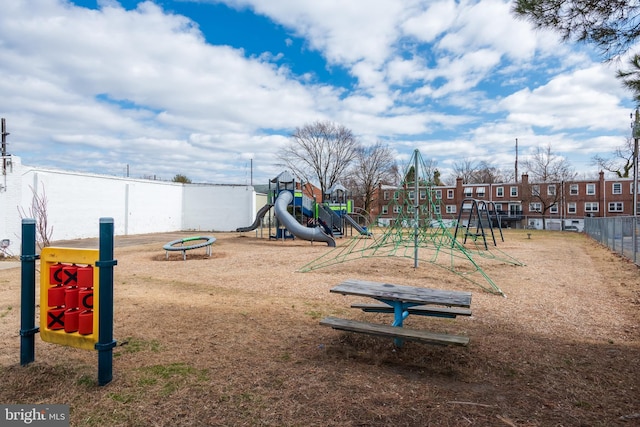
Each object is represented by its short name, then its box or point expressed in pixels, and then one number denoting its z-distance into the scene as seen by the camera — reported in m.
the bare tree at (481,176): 70.44
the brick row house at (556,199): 50.19
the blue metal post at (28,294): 3.93
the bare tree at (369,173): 44.59
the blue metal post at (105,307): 3.56
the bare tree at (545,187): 51.75
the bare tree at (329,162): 42.86
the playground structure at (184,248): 13.22
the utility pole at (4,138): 18.34
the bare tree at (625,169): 47.78
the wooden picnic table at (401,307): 3.93
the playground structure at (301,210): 20.95
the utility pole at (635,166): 23.47
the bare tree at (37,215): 11.62
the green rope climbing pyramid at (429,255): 9.74
